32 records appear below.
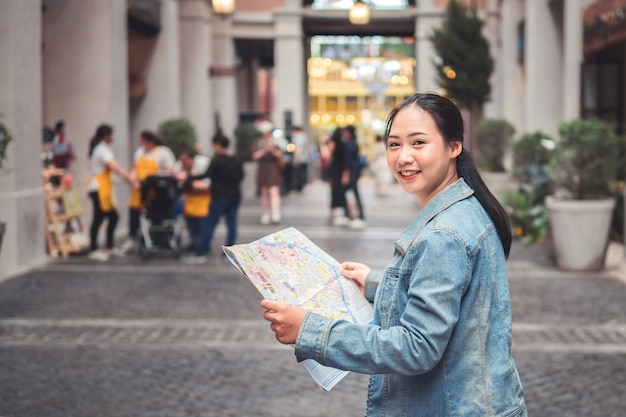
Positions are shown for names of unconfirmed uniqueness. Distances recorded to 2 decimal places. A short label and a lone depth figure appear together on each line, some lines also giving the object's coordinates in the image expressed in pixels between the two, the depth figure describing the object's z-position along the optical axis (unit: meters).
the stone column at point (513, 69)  24.53
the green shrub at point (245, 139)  25.72
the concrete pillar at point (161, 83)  20.52
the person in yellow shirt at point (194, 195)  12.53
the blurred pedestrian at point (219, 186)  12.07
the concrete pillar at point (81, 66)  15.26
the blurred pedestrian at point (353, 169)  16.58
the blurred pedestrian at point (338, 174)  16.65
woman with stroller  12.79
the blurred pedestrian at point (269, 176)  17.19
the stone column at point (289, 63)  30.67
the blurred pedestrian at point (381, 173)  27.23
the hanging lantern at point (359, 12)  22.56
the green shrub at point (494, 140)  19.22
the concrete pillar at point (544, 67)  20.19
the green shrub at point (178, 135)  18.05
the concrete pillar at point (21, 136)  10.95
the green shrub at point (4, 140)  8.28
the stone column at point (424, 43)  29.92
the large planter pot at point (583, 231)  10.59
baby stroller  12.41
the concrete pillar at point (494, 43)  26.72
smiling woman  2.17
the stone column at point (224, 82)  28.05
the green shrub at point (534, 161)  13.56
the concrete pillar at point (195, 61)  25.33
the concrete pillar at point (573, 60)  15.86
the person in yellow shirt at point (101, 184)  12.20
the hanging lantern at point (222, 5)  21.09
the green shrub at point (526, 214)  13.01
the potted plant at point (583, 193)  10.62
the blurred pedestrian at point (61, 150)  13.93
